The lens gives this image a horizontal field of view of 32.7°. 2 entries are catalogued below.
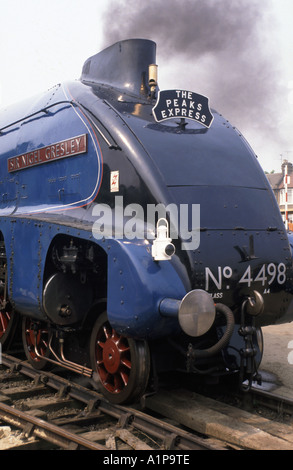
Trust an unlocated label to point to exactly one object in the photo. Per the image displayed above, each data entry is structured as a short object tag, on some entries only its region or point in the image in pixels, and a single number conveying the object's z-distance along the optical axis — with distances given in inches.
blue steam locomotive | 162.2
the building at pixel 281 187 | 1765.6
